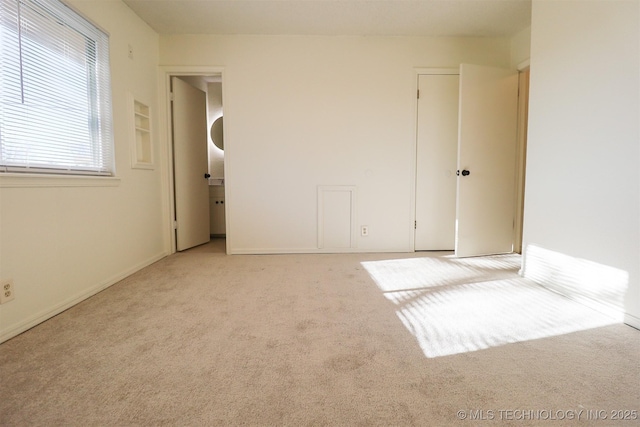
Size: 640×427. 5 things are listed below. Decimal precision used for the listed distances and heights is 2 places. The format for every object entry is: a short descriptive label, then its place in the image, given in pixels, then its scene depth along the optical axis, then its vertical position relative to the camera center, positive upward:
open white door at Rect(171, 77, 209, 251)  3.81 +0.21
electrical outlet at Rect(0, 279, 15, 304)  1.70 -0.57
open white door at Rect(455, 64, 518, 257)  3.44 +0.26
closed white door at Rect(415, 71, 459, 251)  3.76 +0.24
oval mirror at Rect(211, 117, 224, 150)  5.02 +0.73
